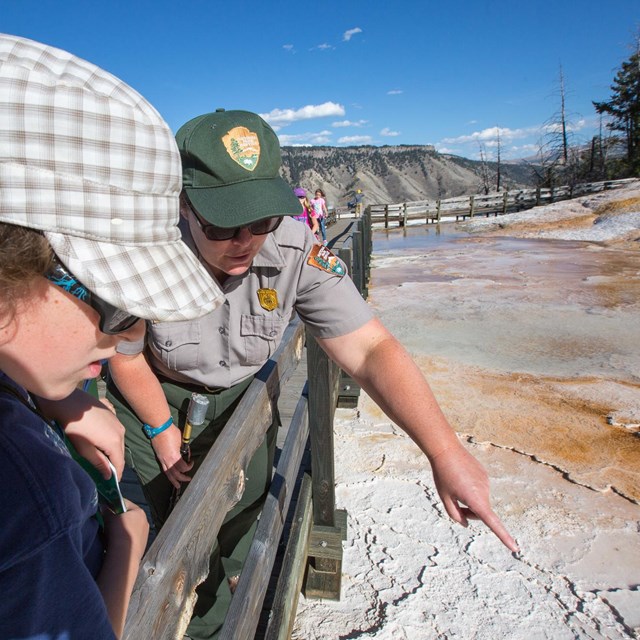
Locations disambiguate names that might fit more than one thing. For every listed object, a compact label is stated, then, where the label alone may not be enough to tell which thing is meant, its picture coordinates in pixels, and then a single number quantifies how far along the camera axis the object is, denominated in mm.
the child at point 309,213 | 10353
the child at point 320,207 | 13266
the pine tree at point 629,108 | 29562
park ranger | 1524
